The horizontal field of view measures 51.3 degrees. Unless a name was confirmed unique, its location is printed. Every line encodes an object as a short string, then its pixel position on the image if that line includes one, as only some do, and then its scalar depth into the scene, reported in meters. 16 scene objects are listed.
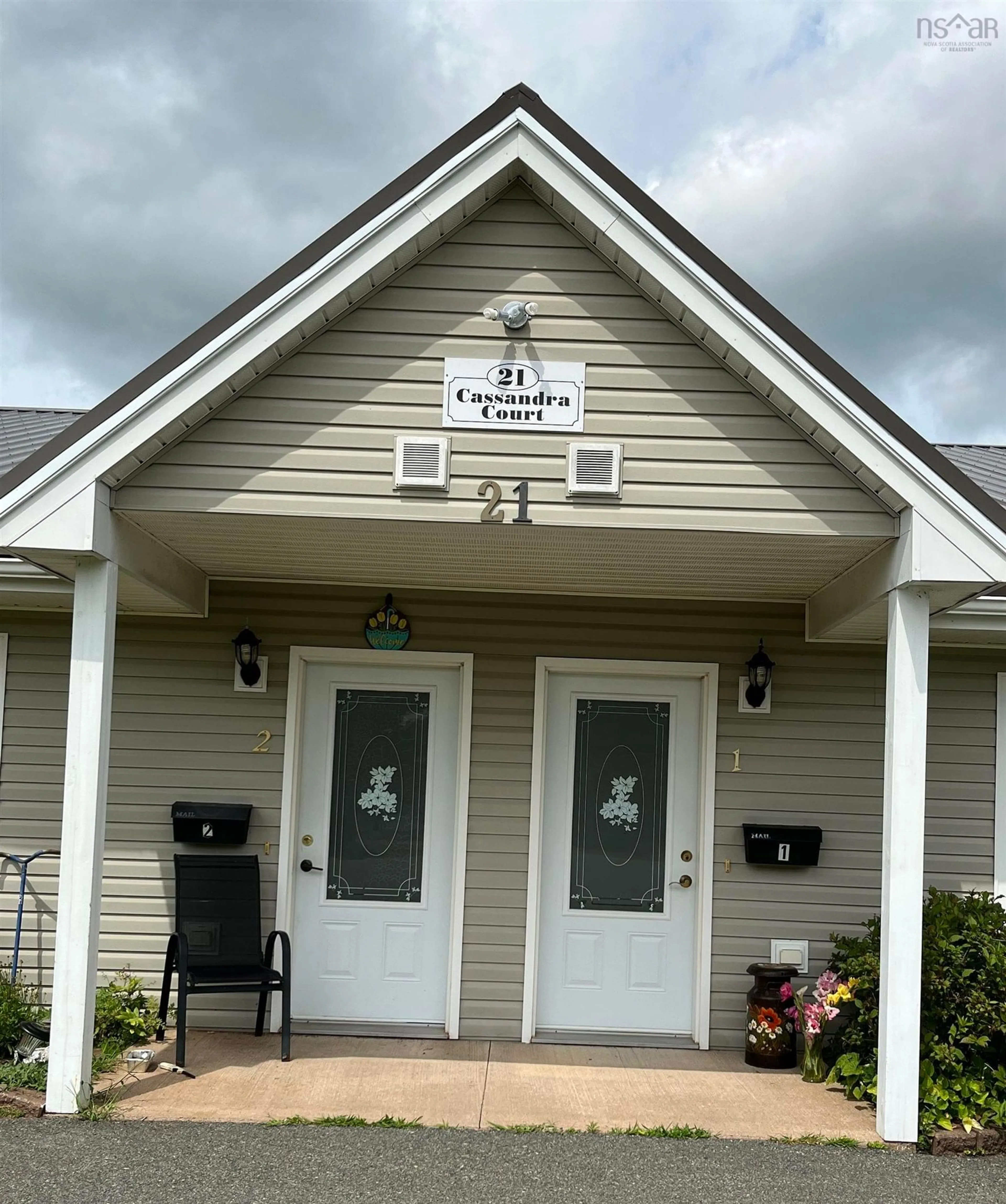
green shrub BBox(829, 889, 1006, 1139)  4.35
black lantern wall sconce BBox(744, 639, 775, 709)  5.84
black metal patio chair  5.40
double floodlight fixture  4.20
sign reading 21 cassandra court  4.21
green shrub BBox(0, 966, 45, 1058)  4.73
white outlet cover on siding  5.77
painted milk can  5.36
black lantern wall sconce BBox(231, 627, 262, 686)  5.77
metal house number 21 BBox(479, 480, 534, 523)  4.19
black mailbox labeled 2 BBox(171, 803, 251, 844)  5.71
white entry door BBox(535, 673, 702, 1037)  5.84
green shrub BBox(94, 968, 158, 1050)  5.07
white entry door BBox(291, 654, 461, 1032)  5.83
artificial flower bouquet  5.07
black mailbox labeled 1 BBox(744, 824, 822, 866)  5.77
